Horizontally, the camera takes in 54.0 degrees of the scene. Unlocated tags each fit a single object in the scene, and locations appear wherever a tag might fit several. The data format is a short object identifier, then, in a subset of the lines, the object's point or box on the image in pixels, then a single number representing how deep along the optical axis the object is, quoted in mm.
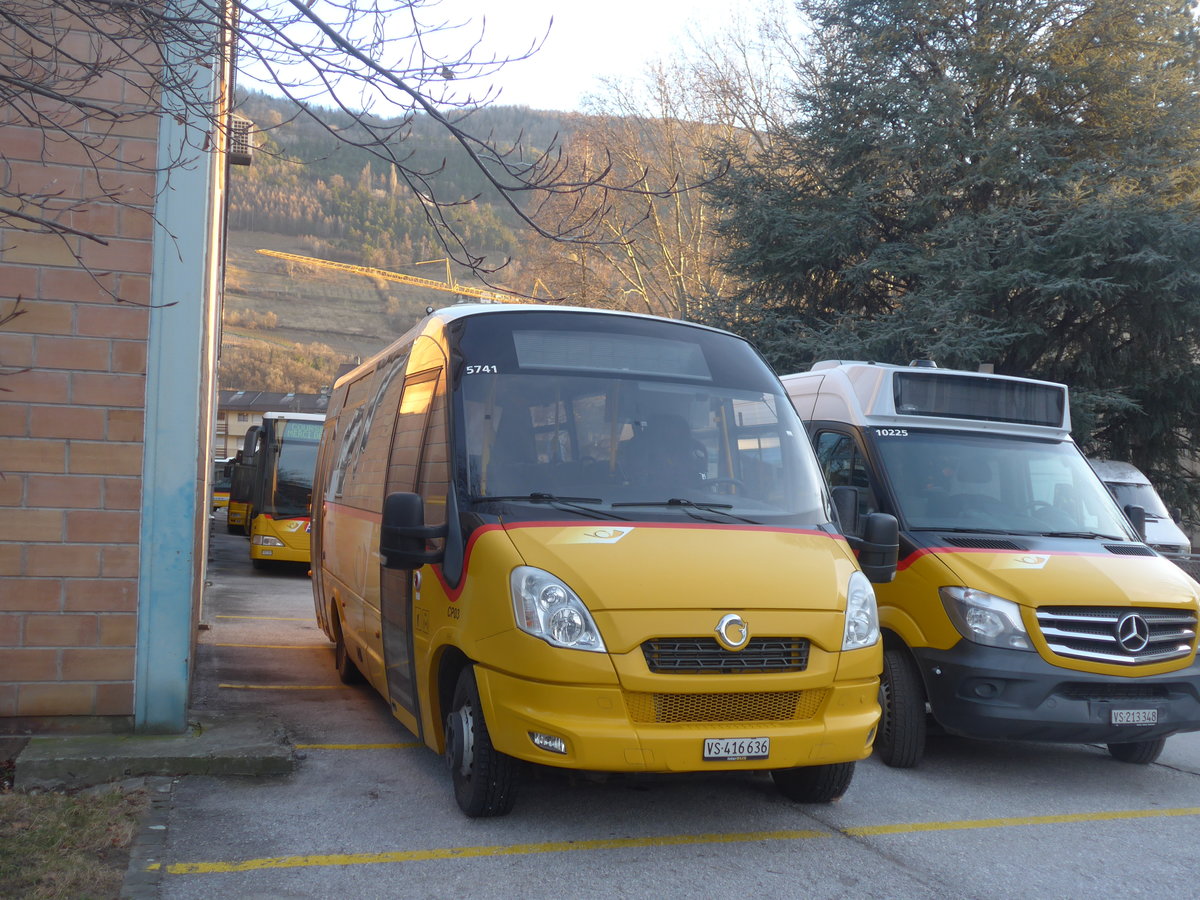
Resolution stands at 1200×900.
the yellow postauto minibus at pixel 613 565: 5043
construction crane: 127062
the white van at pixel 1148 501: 15586
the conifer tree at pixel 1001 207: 17938
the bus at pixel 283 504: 20781
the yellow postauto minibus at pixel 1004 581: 6613
